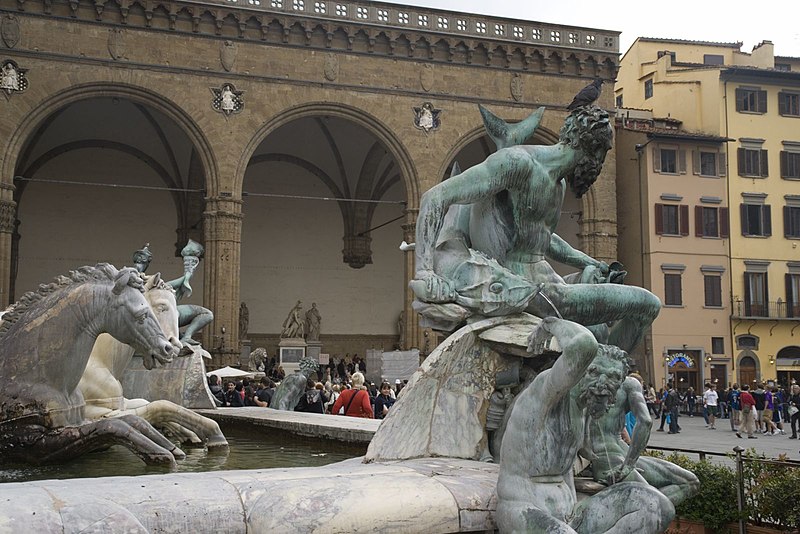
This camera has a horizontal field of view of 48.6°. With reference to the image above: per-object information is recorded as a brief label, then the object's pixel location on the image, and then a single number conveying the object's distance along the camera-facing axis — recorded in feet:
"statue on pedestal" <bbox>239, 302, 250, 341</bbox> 111.86
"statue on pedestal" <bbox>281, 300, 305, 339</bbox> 109.29
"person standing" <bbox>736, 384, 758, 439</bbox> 69.00
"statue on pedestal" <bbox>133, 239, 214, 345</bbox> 30.30
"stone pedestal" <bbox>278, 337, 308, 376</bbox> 105.19
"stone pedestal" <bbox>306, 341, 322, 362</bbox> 106.63
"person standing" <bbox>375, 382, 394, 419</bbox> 42.91
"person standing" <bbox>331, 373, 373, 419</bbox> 29.48
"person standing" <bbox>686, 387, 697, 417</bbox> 100.94
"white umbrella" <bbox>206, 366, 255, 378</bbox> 62.90
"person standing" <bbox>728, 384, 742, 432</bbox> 74.54
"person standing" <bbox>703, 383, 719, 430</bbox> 78.07
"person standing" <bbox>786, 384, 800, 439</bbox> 67.77
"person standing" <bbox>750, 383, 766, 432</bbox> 72.58
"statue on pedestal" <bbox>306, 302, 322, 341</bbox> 112.27
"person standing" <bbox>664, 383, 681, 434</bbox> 72.23
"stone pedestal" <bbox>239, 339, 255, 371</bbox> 107.45
